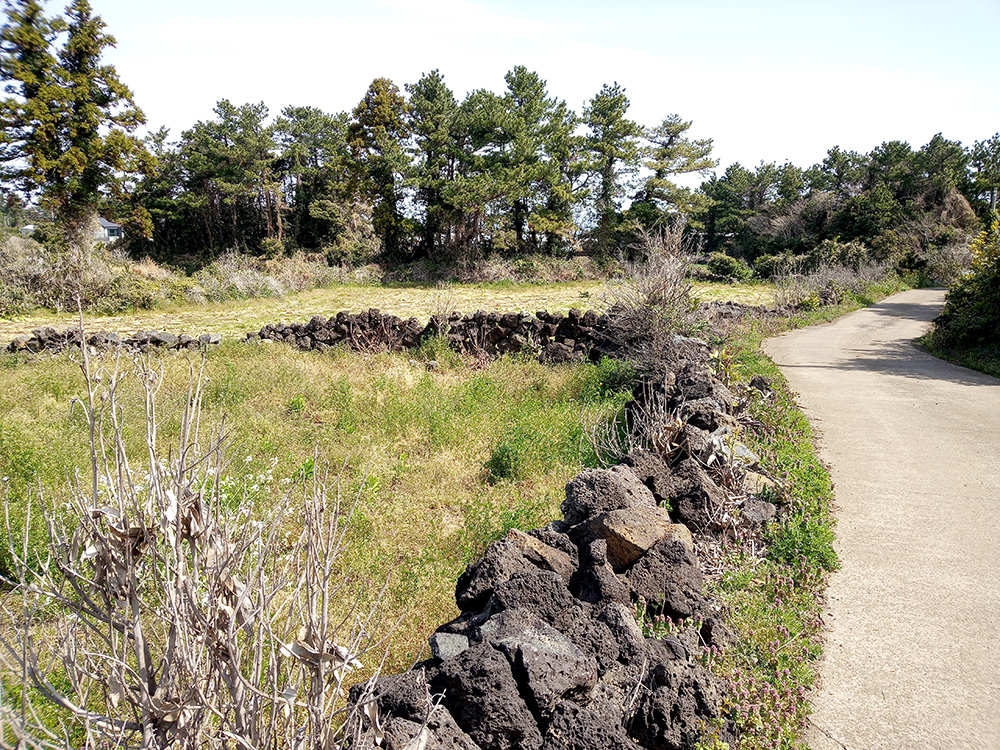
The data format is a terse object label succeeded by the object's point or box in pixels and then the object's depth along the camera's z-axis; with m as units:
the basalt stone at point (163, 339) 11.69
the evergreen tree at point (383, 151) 28.55
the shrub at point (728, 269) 33.56
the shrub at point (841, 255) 29.45
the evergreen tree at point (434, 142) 27.41
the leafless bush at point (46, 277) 18.20
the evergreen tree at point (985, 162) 36.29
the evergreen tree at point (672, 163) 34.84
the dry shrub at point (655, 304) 9.43
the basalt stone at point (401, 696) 2.26
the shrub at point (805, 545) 4.45
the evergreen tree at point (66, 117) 20.17
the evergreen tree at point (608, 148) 32.94
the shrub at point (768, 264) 31.73
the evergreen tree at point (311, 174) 31.56
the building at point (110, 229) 67.09
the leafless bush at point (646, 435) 5.54
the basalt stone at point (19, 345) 11.63
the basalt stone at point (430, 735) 2.02
